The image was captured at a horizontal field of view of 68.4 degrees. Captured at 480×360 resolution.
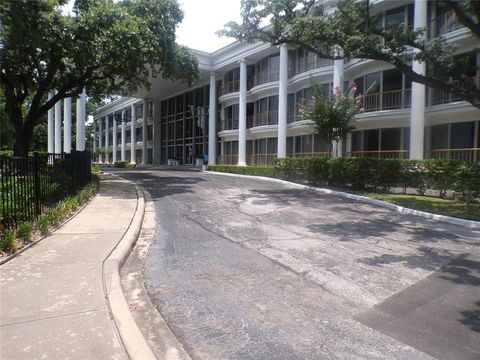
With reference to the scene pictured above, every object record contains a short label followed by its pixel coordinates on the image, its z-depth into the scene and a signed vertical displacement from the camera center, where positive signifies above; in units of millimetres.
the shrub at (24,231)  6422 -1335
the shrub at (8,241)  5719 -1367
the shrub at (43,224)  7035 -1335
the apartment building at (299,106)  17375 +3919
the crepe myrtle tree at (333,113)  16922 +2399
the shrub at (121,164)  43925 -569
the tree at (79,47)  12453 +4560
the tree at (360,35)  11215 +4517
